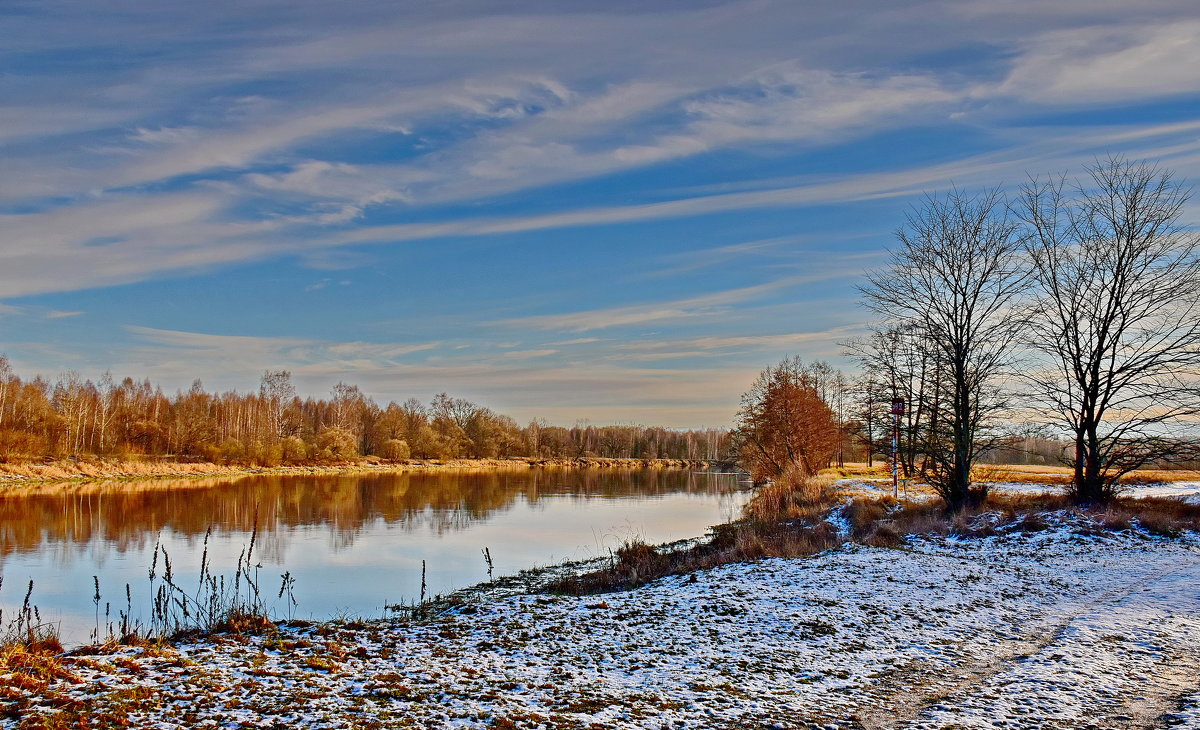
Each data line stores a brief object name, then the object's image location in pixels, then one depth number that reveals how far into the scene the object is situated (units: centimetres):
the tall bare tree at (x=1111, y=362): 1977
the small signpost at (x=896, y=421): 2314
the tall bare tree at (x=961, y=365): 2106
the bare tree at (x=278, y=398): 9031
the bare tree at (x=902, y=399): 2189
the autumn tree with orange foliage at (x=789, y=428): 4097
